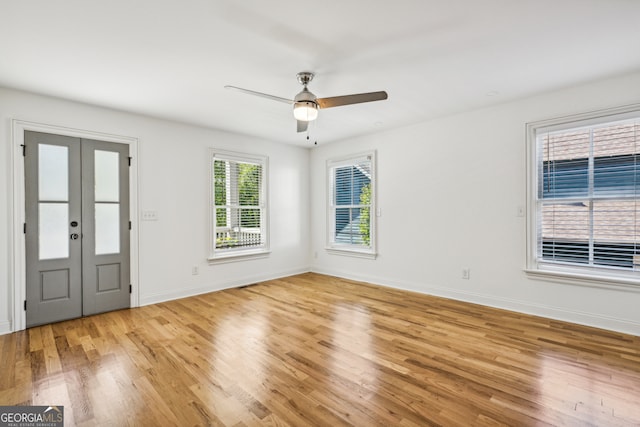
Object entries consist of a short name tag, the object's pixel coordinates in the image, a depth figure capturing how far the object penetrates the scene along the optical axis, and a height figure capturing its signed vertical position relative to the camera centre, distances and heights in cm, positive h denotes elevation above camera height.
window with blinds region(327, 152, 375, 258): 550 +13
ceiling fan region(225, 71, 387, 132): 281 +103
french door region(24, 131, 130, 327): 351 -18
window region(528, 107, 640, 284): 322 +18
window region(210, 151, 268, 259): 512 +12
